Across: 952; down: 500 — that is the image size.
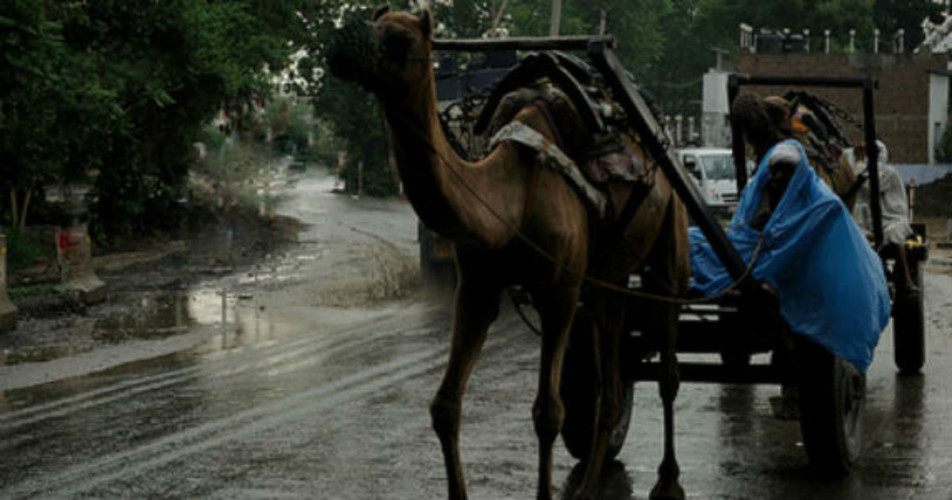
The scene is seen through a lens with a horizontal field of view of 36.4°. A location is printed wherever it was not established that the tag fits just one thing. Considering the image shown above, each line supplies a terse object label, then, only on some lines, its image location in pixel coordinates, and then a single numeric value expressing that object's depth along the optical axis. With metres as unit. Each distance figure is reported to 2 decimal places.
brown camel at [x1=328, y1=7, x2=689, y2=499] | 6.11
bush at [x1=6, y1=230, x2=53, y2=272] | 23.52
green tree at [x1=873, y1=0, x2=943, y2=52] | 80.62
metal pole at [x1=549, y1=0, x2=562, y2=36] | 38.58
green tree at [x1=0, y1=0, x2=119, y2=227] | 18.47
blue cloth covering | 8.49
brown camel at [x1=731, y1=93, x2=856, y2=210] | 9.58
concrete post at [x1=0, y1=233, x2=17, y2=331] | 17.14
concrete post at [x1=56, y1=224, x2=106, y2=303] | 21.48
